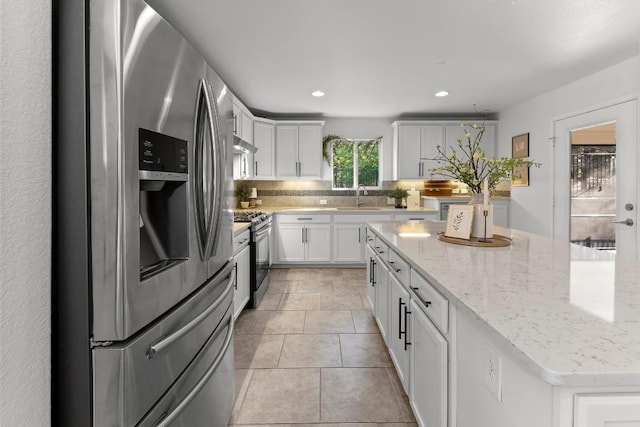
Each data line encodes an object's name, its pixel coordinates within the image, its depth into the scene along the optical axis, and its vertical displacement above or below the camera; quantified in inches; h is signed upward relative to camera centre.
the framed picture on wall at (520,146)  195.6 +34.6
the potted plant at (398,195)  225.5 +7.1
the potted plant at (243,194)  223.3 +7.9
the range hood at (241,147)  131.0 +24.1
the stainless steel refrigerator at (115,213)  34.7 -0.8
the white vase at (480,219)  80.8 -3.0
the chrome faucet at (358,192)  240.3 +9.7
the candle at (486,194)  78.5 +2.7
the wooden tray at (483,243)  77.4 -8.1
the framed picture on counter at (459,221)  83.0 -3.8
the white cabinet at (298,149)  223.1 +36.3
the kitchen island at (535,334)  27.0 -11.9
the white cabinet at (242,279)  121.7 -27.4
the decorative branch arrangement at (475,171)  79.7 +8.3
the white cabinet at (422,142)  222.8 +40.8
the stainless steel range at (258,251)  144.1 -20.1
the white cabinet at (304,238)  212.2 -19.3
